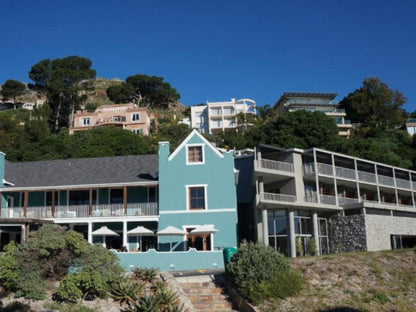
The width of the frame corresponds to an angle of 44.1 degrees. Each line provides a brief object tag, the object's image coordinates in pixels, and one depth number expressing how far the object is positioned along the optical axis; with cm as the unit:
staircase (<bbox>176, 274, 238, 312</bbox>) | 2014
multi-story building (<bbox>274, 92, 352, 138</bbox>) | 8606
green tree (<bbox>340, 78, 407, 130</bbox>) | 8031
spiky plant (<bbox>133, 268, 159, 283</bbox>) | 2215
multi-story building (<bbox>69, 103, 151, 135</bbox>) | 8506
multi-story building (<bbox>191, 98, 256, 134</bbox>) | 9531
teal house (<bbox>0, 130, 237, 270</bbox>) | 3241
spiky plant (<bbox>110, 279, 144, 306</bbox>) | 1994
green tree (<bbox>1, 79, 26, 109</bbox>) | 11006
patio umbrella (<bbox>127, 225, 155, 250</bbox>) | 3152
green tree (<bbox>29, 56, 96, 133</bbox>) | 9131
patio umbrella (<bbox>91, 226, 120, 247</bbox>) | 3206
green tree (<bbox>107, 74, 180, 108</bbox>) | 10938
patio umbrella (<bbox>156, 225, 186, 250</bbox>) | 3038
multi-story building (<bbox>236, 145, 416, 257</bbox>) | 3631
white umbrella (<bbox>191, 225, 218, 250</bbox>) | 3059
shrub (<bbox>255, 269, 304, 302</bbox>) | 1958
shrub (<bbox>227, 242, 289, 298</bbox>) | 2020
